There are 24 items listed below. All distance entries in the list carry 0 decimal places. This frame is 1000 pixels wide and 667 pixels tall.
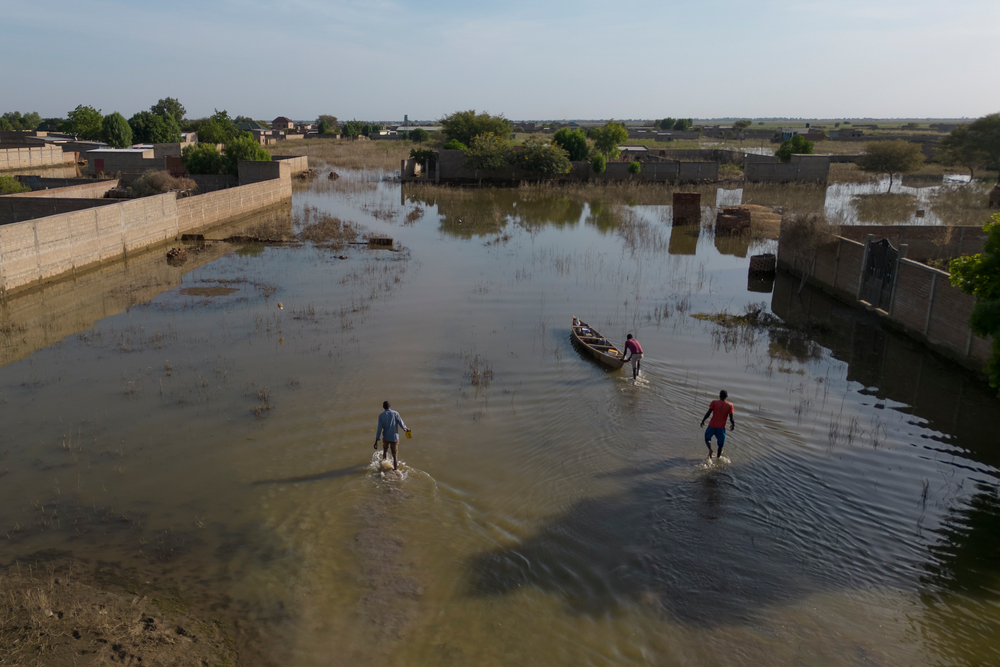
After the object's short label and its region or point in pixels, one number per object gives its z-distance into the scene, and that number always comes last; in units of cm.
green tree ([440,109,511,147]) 7162
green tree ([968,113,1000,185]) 6028
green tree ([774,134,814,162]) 5894
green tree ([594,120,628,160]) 7406
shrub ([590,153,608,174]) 5781
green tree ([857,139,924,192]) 5653
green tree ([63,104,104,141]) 7369
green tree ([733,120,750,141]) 14323
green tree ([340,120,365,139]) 13588
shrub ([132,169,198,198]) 3697
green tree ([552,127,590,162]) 6228
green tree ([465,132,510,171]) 5678
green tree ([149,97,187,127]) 10694
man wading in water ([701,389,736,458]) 1122
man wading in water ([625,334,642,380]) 1473
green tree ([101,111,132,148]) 6862
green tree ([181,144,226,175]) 4822
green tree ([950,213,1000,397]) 1045
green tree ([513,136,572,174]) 5744
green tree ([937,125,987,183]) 6181
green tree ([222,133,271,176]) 4875
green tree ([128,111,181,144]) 7494
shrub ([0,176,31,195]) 3118
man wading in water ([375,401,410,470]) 1066
